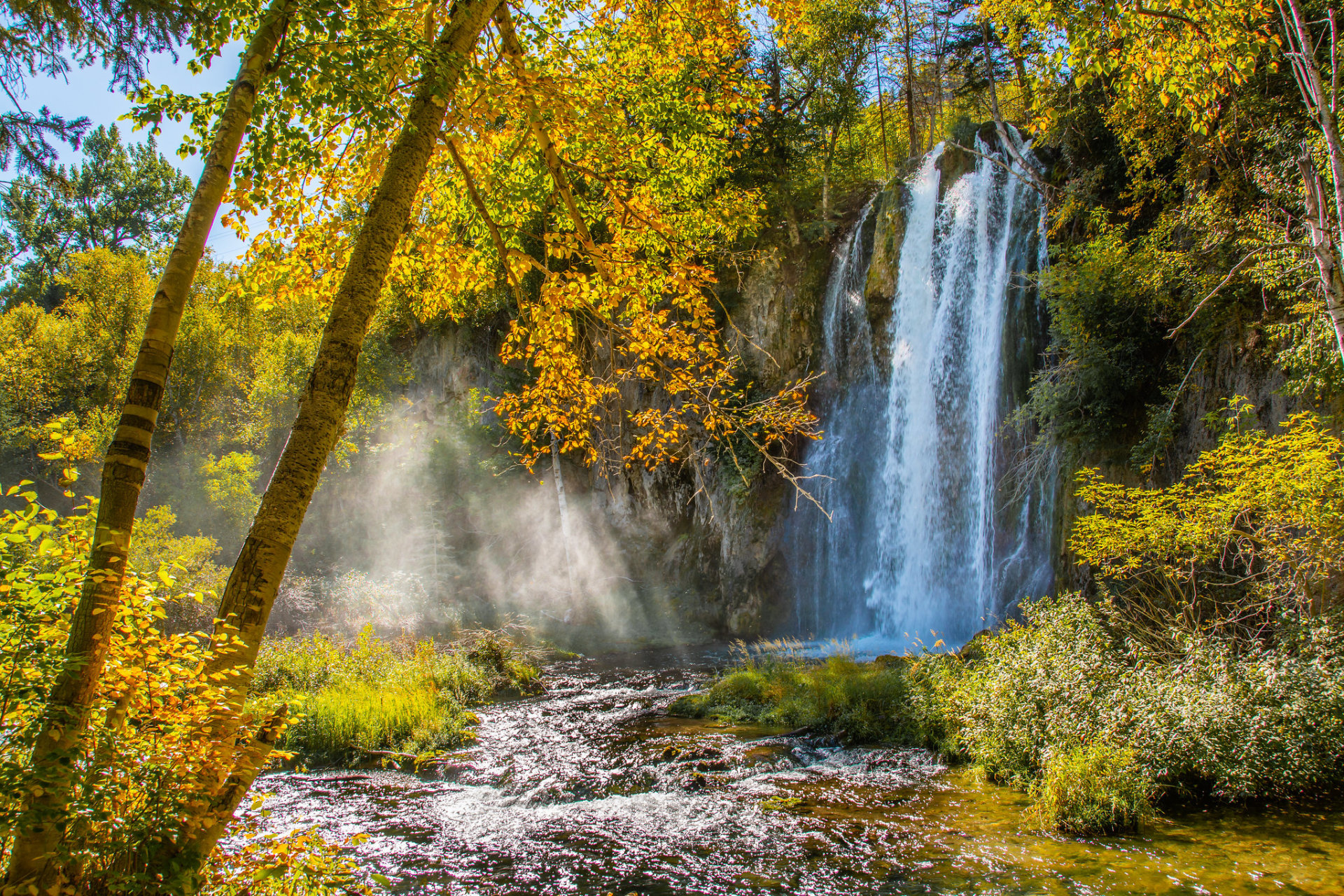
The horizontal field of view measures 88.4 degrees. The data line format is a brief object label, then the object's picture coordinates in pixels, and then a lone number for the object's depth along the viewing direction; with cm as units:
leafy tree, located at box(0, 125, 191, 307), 3422
